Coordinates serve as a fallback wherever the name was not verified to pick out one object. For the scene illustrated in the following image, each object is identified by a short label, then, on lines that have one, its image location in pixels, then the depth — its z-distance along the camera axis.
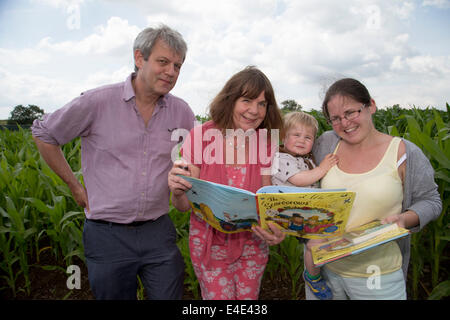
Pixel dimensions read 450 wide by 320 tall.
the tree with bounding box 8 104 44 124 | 29.25
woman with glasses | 1.32
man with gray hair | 1.64
